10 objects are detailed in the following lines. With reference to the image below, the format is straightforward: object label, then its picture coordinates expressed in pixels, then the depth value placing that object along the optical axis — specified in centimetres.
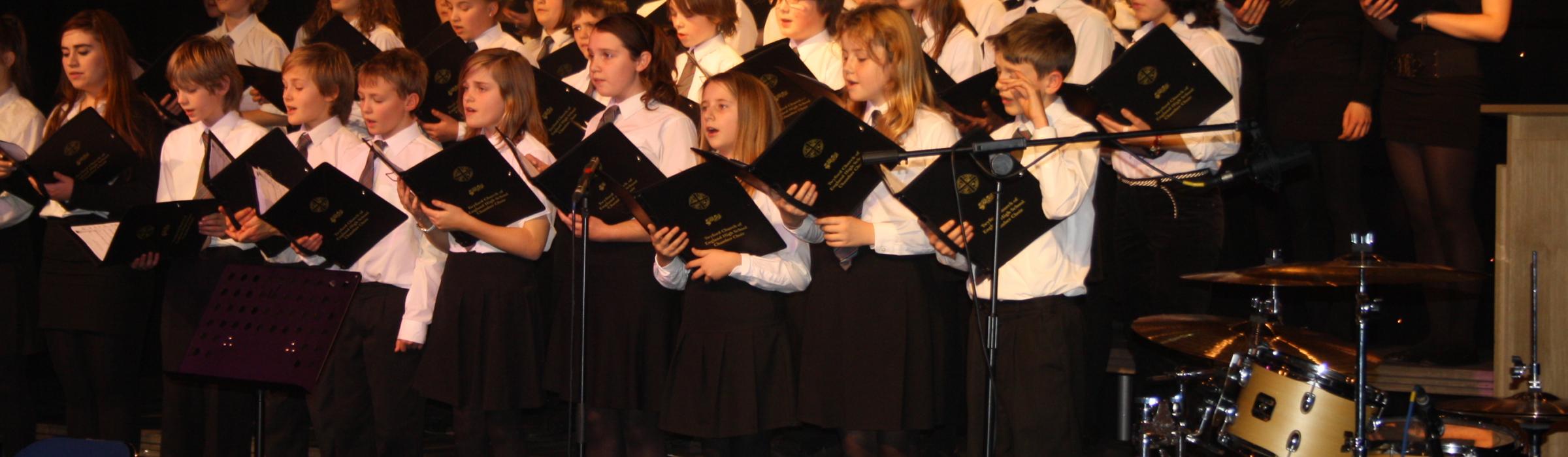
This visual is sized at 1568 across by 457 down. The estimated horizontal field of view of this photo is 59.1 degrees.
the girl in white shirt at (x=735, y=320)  367
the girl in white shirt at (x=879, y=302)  357
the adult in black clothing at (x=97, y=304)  455
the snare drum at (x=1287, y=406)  321
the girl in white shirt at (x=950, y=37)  463
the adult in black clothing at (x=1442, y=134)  402
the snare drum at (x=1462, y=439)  316
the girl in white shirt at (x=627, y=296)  391
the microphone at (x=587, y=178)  325
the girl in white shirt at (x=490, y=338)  394
